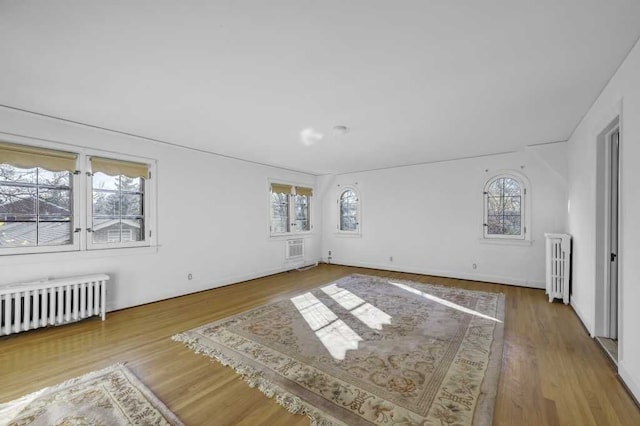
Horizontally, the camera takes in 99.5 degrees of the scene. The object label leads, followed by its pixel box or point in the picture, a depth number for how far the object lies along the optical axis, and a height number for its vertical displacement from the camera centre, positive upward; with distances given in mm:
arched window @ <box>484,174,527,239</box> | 5172 +113
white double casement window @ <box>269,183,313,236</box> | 6559 +81
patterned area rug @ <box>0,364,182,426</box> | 1810 -1400
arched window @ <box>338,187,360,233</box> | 7332 +36
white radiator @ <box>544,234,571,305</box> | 4090 -809
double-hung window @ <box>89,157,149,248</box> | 3850 +138
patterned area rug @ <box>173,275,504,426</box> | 1926 -1387
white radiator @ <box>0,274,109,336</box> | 3018 -1096
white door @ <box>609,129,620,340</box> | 2846 -253
